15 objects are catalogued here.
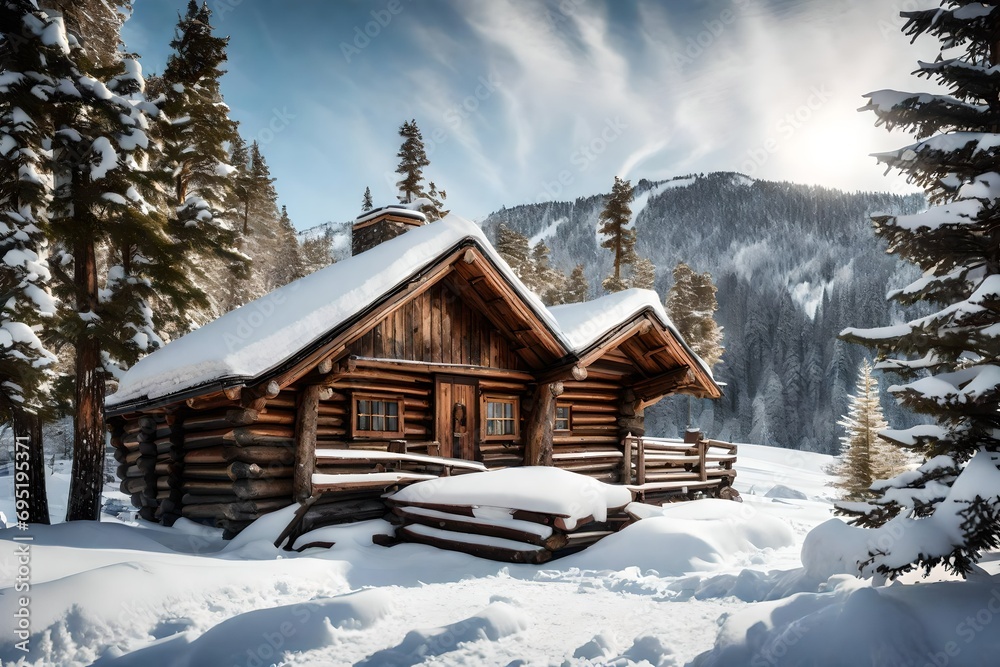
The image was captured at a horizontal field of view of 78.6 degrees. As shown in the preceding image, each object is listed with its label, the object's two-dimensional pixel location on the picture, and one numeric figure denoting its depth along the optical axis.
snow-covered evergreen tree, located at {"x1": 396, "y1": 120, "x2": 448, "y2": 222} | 30.05
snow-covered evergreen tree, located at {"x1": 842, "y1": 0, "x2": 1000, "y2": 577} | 4.37
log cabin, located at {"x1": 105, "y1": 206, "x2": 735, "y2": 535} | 9.80
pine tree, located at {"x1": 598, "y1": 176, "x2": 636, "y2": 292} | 33.69
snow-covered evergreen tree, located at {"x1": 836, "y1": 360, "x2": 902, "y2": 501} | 22.36
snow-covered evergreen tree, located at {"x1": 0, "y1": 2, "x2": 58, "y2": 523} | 10.79
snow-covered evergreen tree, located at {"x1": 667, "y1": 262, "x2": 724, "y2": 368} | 38.75
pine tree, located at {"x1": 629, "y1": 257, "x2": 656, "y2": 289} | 43.38
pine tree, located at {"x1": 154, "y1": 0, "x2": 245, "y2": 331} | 16.00
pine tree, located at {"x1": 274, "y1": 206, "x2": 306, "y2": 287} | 45.91
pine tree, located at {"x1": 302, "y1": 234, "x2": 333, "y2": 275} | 52.59
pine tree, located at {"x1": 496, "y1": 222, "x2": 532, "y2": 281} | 38.94
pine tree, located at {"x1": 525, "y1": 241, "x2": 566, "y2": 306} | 44.16
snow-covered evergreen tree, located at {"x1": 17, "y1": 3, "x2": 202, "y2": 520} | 11.42
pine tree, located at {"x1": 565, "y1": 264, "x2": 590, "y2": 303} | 48.25
